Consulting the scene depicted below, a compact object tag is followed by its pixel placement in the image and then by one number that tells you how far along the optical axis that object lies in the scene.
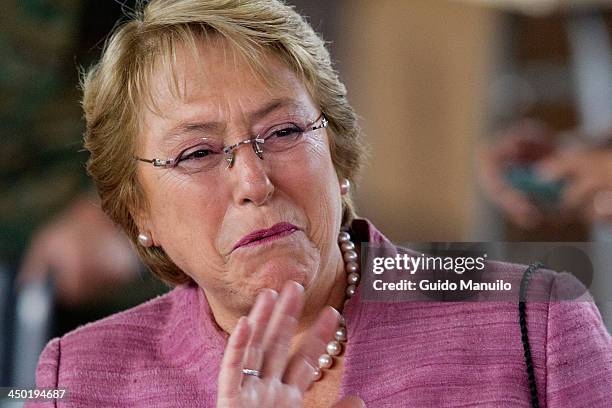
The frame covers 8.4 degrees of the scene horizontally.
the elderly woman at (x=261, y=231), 2.81
